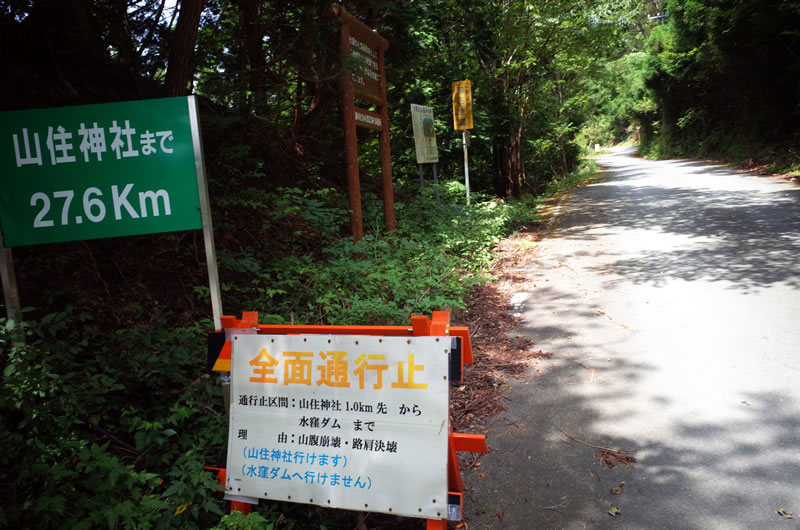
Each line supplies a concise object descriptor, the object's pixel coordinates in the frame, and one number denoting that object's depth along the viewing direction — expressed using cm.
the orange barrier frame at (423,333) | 246
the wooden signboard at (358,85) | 702
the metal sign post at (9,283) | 309
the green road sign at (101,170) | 295
